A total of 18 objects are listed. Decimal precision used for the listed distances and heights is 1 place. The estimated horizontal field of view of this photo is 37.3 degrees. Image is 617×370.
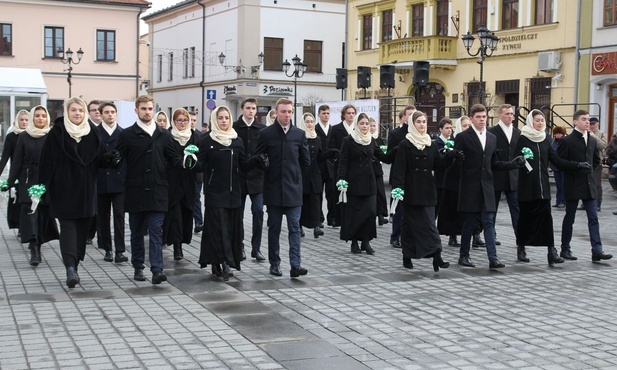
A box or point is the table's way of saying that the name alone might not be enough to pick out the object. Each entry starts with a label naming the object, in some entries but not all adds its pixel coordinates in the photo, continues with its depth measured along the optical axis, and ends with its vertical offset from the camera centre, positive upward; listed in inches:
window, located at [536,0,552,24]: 1270.9 +180.3
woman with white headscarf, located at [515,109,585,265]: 437.1 -22.5
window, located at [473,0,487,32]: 1395.2 +192.7
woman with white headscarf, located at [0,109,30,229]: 460.8 -10.3
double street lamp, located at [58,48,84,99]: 1790.1 +157.6
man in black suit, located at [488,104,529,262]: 457.7 -5.8
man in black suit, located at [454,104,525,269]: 421.1 -19.5
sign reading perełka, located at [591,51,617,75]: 1163.3 +100.4
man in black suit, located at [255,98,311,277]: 393.4 -19.9
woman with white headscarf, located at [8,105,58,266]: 443.2 -14.8
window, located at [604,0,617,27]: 1166.4 +165.3
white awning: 1136.8 +61.4
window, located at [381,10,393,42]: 1624.8 +198.7
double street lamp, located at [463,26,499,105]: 1085.8 +119.2
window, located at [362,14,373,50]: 1685.5 +194.7
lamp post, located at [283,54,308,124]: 1606.8 +123.7
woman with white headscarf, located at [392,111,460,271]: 408.5 -23.4
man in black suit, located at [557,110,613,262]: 446.0 -21.2
